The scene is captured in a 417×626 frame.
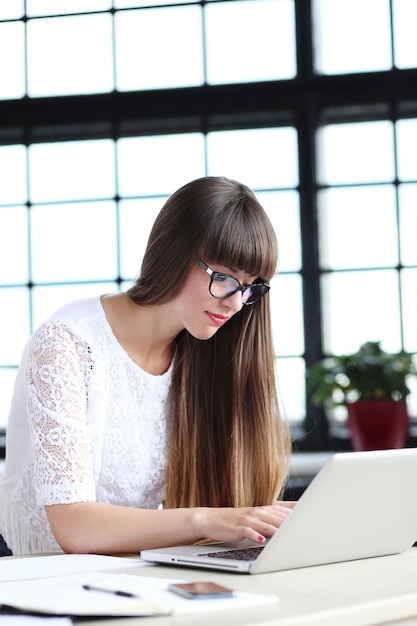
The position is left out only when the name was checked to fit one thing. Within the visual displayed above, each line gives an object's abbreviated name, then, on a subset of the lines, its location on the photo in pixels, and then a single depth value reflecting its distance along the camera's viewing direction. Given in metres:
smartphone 2.09
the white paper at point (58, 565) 2.34
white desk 2.01
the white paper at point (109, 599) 2.01
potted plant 4.59
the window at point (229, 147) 5.05
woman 2.79
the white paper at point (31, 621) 1.98
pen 2.09
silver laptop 2.33
